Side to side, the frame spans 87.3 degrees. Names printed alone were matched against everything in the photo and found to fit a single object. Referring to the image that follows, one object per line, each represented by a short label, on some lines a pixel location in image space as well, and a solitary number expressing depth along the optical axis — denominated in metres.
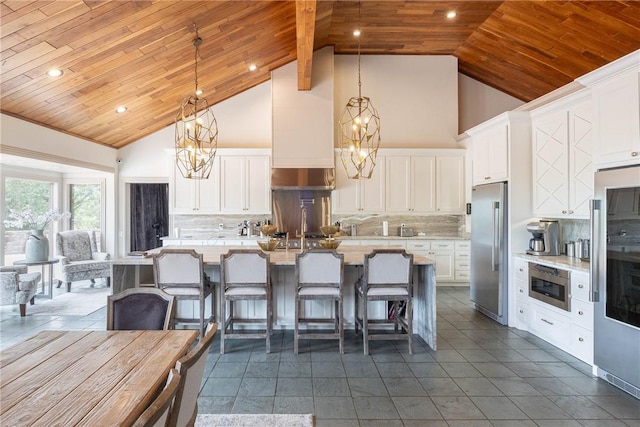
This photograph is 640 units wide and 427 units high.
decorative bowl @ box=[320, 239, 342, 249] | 3.86
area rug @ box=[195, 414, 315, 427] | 2.25
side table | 5.13
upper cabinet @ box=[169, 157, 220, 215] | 6.40
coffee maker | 3.96
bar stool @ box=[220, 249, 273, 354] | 3.35
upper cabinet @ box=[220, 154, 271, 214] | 6.44
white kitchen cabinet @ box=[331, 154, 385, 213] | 6.43
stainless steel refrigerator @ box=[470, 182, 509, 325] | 4.29
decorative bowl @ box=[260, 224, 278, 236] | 3.93
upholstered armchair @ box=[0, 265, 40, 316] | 4.47
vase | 5.20
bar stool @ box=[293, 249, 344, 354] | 3.30
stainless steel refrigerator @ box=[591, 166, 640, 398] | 2.51
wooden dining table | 1.18
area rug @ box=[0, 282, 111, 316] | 4.72
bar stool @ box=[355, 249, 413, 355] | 3.32
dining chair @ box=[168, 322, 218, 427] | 1.20
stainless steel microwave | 3.38
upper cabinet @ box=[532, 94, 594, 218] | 3.51
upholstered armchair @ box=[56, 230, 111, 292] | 5.70
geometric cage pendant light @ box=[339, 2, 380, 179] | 6.41
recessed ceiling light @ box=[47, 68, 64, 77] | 3.73
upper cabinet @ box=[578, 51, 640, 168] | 2.59
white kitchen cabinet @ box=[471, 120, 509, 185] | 4.34
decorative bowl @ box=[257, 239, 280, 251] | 3.86
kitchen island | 3.74
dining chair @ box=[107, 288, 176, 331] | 2.22
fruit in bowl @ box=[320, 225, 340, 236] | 3.92
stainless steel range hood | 6.18
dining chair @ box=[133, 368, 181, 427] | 0.91
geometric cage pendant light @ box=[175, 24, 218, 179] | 3.28
